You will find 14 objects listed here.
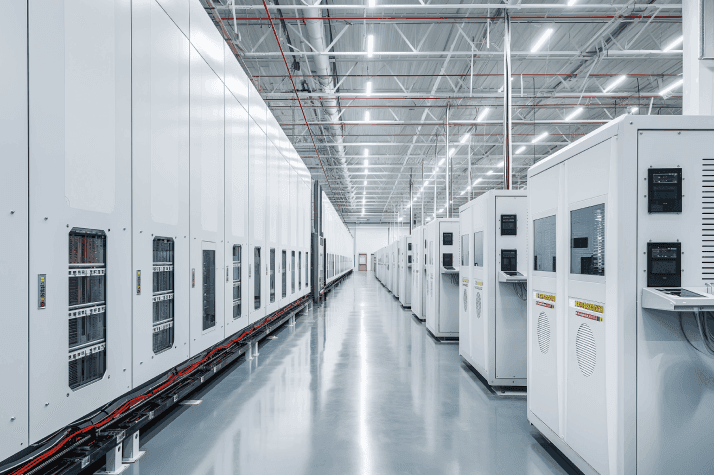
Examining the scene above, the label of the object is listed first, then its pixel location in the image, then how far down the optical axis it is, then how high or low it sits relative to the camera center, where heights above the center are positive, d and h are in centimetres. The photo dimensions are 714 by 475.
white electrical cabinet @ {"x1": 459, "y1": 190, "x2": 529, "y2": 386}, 496 -54
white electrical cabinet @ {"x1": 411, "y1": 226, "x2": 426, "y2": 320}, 976 -73
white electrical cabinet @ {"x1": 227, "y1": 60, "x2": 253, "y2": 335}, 508 +55
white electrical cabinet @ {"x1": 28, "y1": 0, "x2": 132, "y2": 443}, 220 +21
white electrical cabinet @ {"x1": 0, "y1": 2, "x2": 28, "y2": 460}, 200 +6
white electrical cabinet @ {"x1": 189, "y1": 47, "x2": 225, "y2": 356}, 411 +38
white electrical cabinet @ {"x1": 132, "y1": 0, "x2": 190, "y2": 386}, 312 +41
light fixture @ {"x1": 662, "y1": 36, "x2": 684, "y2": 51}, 798 +382
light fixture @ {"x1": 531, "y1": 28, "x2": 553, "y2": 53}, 768 +380
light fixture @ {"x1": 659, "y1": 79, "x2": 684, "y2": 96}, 1008 +376
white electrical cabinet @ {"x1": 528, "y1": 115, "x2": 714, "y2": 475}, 253 -31
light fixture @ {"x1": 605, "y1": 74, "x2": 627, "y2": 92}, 1008 +392
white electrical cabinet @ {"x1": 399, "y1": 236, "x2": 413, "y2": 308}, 1325 -98
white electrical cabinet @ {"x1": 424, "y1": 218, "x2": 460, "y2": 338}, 789 -69
